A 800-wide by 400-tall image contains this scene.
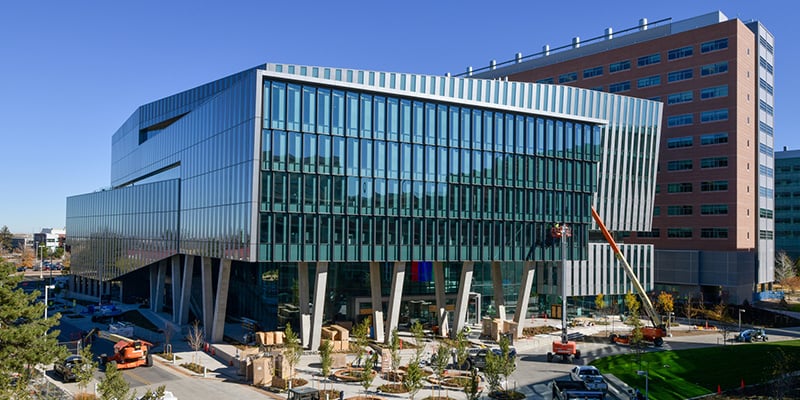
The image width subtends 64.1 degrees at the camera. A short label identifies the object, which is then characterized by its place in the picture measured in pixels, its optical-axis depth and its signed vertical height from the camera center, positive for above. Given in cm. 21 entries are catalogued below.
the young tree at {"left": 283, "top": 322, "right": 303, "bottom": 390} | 4116 -823
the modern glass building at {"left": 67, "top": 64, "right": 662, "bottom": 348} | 5016 +292
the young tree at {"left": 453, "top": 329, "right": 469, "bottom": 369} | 4229 -827
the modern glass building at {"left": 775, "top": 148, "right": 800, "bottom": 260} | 15188 +761
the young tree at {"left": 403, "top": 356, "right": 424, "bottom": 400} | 3434 -817
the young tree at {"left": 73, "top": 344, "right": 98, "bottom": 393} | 3331 -812
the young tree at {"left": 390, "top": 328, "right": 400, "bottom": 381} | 4182 -831
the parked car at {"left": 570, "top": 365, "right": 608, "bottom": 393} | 3940 -941
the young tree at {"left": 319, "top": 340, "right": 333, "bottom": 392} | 3869 -823
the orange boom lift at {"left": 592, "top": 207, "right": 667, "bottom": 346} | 5939 -818
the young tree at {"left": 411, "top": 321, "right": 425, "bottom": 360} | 4309 -740
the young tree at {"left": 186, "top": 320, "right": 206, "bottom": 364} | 5091 -1040
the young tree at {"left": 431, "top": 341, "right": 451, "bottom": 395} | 3853 -806
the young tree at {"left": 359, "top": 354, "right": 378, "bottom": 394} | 3625 -860
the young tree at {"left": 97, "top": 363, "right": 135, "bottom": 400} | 2706 -728
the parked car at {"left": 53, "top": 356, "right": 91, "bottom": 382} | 4222 -1003
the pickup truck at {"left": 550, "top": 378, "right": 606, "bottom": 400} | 3525 -929
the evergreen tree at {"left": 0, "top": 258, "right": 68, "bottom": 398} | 3494 -662
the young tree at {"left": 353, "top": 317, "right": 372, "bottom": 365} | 4428 -802
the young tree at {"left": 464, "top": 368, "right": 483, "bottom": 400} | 3056 -780
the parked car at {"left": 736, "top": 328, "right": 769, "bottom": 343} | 6341 -1027
